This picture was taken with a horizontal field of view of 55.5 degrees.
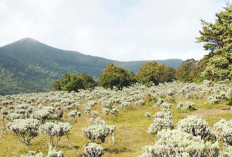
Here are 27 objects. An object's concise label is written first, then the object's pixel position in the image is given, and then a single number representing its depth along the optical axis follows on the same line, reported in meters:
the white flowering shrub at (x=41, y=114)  22.44
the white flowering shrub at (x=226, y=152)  8.26
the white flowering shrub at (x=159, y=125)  19.19
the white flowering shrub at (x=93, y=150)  11.92
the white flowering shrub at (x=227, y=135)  12.77
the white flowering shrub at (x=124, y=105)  35.03
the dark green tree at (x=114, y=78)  77.78
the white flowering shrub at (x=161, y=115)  23.08
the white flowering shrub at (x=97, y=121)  22.04
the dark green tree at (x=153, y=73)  92.31
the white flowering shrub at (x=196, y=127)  12.91
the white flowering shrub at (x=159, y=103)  34.72
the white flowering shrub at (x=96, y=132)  14.94
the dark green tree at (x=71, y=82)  75.41
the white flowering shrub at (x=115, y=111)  29.77
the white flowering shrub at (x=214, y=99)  31.28
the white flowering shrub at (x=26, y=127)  15.72
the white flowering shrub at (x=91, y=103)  37.56
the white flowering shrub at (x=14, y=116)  22.33
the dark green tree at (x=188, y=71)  80.21
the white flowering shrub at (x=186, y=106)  29.13
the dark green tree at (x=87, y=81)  84.50
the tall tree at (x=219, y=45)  27.81
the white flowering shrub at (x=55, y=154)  10.24
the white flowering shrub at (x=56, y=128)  14.66
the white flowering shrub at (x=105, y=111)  30.36
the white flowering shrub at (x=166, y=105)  31.75
